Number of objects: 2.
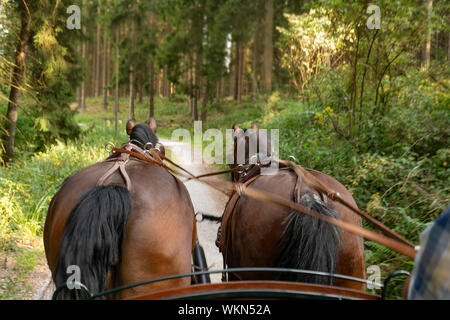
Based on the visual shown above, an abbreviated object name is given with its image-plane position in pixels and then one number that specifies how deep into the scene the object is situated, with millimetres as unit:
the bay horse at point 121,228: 1971
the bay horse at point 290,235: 2299
